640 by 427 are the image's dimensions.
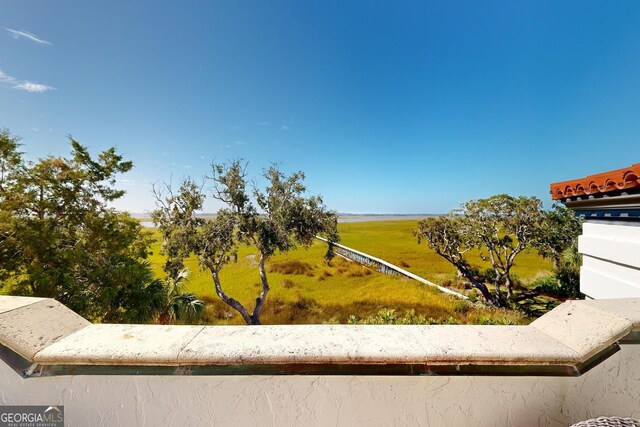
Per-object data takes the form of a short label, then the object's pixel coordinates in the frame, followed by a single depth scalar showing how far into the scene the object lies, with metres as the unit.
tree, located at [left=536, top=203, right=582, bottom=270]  11.04
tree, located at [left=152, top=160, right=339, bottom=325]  9.39
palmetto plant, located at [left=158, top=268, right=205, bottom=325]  9.17
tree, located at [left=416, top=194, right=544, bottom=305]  11.29
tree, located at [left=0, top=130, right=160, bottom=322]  6.48
